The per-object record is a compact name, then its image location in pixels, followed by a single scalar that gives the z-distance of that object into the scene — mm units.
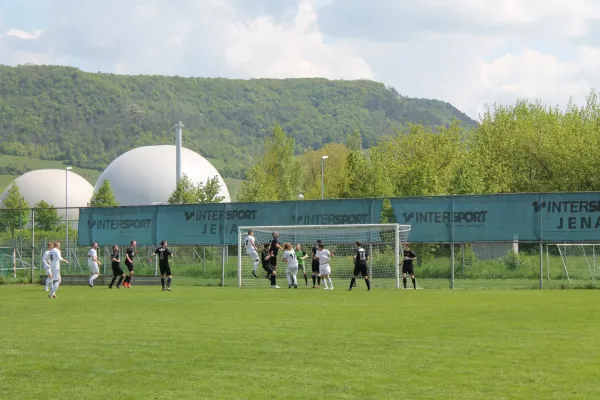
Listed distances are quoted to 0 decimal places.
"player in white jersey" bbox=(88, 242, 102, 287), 37188
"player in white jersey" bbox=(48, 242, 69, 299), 29684
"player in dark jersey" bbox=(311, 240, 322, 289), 35281
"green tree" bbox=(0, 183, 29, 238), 49450
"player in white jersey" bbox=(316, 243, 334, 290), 34219
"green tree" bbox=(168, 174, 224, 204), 69688
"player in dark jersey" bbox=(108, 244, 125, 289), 36656
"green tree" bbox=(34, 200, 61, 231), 71188
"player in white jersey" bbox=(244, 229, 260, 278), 37344
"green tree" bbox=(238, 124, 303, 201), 81062
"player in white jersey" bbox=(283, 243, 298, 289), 35281
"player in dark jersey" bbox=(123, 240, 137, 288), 37406
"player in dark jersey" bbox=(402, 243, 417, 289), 33375
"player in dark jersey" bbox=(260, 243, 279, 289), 35750
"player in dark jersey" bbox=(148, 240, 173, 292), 33875
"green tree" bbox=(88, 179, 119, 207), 87750
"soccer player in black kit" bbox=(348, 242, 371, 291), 32072
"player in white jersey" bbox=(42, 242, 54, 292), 31211
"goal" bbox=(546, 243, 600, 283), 35875
